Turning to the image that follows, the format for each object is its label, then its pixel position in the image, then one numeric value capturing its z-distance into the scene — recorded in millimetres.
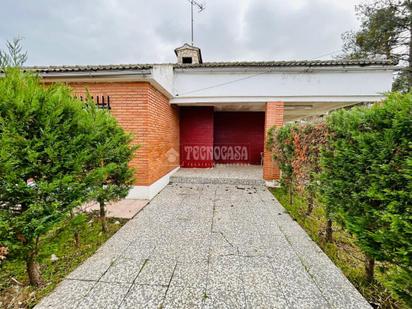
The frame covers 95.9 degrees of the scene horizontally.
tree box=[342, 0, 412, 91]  13562
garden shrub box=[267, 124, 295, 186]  5424
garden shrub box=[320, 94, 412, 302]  1814
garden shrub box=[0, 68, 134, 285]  1986
